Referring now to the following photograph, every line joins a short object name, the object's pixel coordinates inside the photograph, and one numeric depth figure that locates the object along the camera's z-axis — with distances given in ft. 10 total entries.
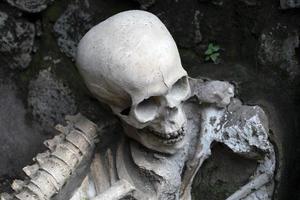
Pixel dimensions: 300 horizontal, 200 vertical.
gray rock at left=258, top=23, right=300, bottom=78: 3.84
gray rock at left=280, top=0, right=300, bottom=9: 3.74
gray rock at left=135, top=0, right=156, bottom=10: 4.12
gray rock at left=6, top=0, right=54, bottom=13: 4.30
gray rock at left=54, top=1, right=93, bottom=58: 4.33
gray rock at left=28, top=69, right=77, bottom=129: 4.51
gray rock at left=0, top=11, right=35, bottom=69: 4.37
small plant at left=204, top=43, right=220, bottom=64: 4.09
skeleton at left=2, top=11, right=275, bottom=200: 3.30
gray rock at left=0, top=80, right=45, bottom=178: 4.60
